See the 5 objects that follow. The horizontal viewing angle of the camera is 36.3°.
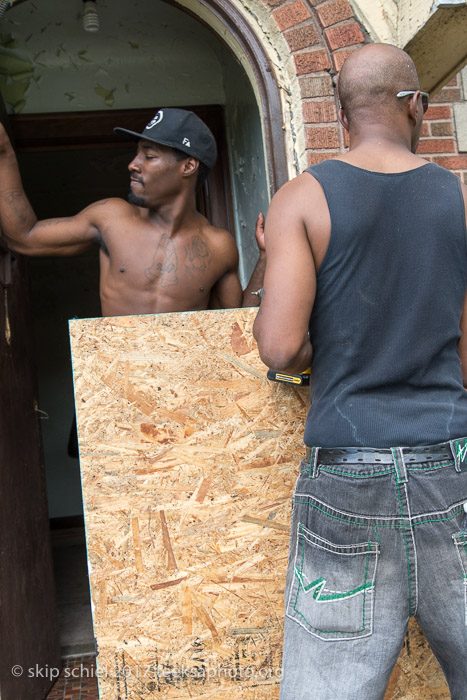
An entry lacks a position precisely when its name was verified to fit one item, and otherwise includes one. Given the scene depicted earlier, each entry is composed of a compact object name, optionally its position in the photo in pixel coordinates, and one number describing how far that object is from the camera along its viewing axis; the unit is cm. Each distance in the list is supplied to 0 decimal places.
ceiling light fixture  393
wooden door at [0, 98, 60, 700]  277
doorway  421
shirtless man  278
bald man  155
